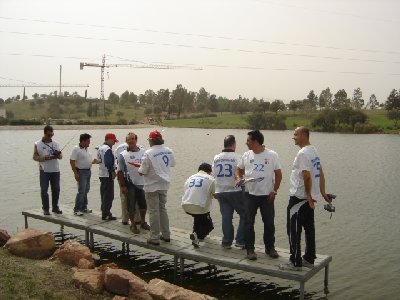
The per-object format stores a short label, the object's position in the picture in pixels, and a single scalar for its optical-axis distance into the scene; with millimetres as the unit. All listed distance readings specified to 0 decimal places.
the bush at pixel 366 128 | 82938
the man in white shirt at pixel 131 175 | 9852
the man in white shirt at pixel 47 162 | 11711
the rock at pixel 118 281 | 7645
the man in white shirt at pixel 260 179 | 7949
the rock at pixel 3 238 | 10242
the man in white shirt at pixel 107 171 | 10836
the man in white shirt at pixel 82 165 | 11641
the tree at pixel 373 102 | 161500
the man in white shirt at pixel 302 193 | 7422
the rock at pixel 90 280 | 7602
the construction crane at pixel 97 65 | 185125
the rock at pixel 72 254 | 9094
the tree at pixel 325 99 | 148875
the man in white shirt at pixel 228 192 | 8836
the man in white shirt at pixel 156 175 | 8859
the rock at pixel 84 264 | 8625
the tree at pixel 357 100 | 149800
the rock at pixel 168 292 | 6957
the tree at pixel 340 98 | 143250
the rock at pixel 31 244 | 9516
